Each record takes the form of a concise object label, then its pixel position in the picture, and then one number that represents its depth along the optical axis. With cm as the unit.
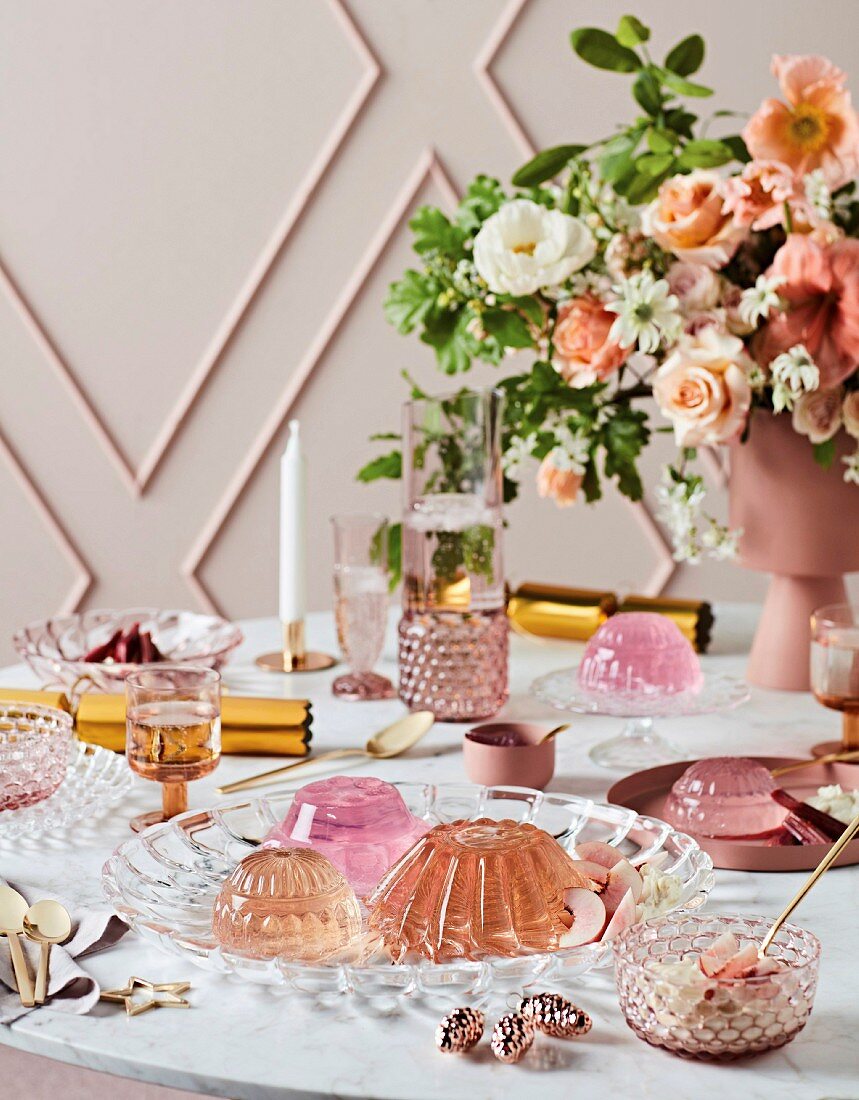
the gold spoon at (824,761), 198
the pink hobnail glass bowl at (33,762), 189
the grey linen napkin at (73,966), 164
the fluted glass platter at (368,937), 163
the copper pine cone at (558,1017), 161
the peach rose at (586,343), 215
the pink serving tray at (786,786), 182
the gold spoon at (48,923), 170
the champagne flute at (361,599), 227
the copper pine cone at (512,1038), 159
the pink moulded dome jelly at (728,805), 188
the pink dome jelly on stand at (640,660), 210
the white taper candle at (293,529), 233
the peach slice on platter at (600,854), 175
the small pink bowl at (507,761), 198
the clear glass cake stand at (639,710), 207
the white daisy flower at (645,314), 211
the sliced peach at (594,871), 171
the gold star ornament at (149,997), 164
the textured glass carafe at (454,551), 216
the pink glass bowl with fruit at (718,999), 157
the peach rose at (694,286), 213
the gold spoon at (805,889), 161
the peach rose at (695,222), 210
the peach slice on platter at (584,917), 167
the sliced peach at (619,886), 170
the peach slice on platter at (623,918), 167
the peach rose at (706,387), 211
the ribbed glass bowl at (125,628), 223
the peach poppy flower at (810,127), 213
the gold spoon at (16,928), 165
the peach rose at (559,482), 226
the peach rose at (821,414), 214
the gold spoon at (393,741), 205
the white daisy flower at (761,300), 209
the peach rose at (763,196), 209
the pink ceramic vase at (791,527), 221
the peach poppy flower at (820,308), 209
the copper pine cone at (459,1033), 159
